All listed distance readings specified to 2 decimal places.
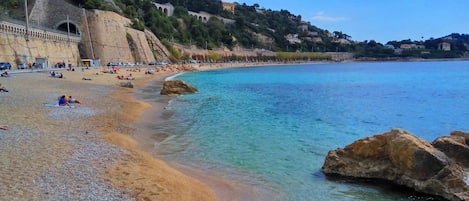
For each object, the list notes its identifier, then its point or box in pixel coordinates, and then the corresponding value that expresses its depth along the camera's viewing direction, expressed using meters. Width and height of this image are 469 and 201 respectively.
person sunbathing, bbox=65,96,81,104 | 21.64
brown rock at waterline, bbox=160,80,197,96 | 34.99
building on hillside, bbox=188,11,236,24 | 181.55
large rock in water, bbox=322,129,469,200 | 9.31
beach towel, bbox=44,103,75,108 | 20.42
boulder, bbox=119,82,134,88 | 39.25
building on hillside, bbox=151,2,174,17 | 160.50
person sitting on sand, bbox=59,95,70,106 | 20.80
